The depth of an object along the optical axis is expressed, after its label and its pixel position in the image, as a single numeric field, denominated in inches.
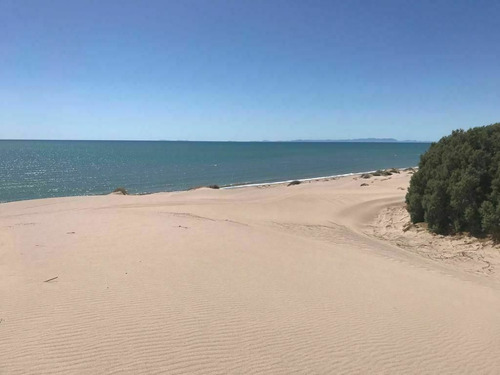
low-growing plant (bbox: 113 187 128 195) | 1159.4
